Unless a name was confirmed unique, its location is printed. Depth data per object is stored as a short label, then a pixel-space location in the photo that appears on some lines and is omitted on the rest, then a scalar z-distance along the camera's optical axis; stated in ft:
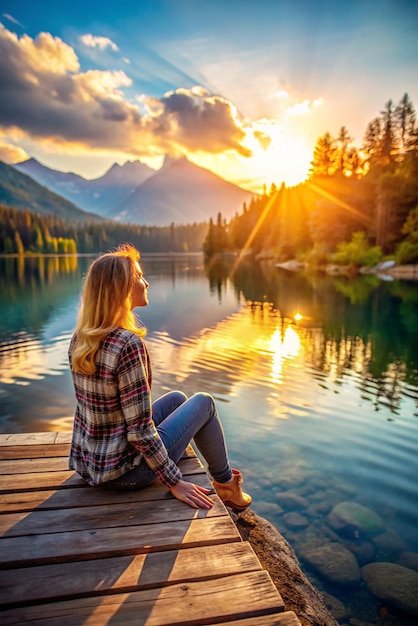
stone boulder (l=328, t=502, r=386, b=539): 16.57
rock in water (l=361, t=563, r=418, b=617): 12.96
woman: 9.18
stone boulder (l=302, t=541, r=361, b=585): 14.03
